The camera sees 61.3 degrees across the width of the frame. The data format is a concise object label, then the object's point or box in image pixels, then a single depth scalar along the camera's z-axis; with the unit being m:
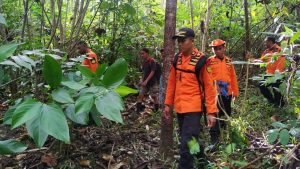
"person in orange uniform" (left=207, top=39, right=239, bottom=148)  3.89
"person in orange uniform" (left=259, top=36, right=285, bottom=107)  4.58
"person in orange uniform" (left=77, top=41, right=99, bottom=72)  4.30
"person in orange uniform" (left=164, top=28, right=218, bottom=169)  2.72
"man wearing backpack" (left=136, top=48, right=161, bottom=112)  5.31
